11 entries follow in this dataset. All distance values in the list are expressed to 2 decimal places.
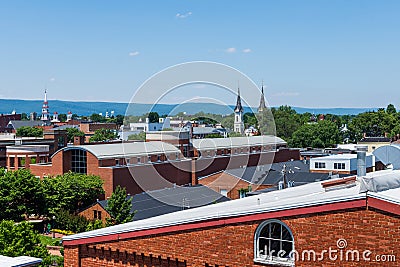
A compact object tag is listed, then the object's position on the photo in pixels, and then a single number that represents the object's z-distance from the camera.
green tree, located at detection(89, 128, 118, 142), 119.25
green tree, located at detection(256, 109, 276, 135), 104.29
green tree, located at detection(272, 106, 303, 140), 138.88
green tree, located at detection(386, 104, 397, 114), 155.75
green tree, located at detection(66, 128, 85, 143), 125.18
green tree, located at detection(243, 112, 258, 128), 149.25
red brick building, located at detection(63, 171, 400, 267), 11.02
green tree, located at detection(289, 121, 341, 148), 112.42
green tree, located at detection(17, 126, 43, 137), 116.94
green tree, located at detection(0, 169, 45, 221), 40.75
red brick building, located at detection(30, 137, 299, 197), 51.94
